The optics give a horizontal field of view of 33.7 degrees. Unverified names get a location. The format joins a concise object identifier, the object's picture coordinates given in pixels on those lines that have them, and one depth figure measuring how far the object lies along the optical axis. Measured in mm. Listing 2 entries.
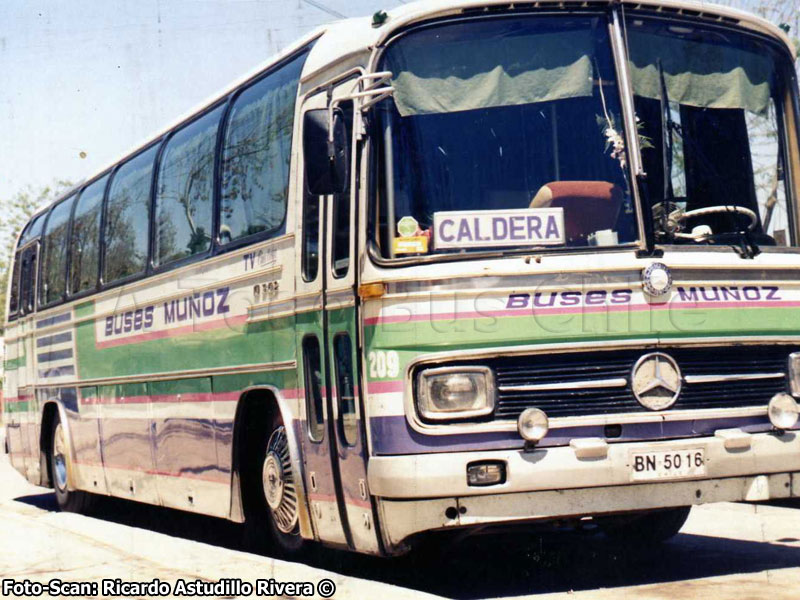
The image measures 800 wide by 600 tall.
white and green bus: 7141
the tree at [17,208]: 69312
